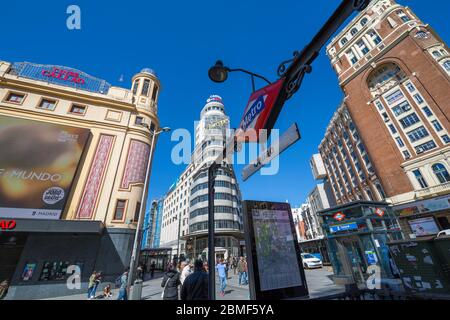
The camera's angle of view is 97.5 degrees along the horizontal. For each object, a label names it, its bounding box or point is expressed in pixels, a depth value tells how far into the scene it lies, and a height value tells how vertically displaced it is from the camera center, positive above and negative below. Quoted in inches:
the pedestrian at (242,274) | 604.7 -35.0
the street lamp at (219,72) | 151.3 +131.1
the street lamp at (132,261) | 396.0 +11.1
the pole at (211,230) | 151.7 +25.4
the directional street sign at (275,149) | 114.0 +62.4
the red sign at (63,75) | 778.2 +700.7
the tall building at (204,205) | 1641.2 +494.7
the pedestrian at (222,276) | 467.2 -29.0
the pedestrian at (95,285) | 465.1 -33.4
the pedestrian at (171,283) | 231.1 -19.5
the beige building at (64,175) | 516.7 +259.9
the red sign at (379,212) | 550.1 +103.6
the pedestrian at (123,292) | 370.9 -40.8
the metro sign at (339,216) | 574.6 +103.8
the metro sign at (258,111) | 116.9 +86.0
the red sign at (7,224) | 467.8 +105.8
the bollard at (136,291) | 373.7 -40.2
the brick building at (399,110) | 946.1 +755.3
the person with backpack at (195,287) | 171.6 -18.2
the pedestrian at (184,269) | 303.9 -6.5
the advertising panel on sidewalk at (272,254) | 155.9 +4.4
